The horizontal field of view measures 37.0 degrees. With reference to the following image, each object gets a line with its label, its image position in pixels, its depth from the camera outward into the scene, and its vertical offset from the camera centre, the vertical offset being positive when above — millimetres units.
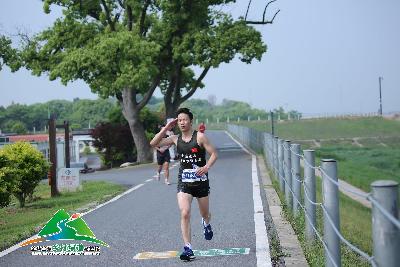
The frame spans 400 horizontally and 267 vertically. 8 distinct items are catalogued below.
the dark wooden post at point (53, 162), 17625 -1056
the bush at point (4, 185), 12258 -1191
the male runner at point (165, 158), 18047 -1053
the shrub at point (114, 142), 36938 -1038
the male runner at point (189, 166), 7293 -526
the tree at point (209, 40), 31219 +4358
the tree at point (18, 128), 114688 -6
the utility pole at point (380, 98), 102812 +3866
